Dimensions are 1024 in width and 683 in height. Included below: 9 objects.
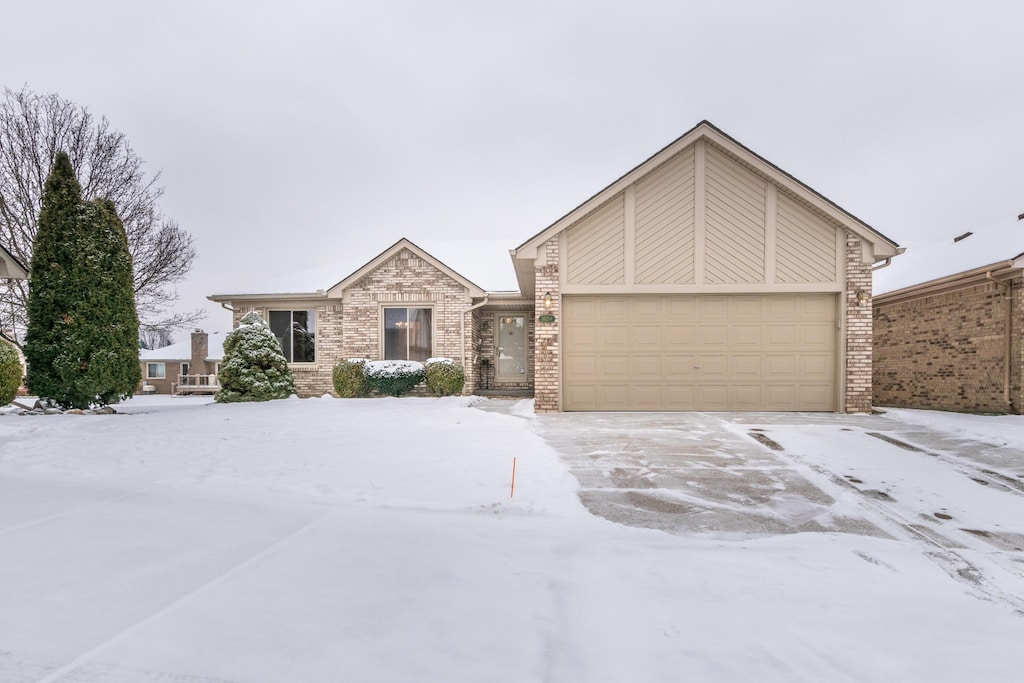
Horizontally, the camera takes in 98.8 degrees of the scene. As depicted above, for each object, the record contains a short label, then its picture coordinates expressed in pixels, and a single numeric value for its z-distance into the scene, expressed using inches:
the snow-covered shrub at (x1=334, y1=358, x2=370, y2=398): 483.2
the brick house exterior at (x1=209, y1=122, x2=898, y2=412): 342.0
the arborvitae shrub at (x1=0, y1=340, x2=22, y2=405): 372.5
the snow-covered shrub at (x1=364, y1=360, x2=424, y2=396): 472.7
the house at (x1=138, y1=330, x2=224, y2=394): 1173.7
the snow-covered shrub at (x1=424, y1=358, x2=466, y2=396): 473.1
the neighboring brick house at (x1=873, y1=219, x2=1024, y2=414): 337.1
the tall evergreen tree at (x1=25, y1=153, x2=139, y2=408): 340.5
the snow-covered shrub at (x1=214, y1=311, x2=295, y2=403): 429.7
